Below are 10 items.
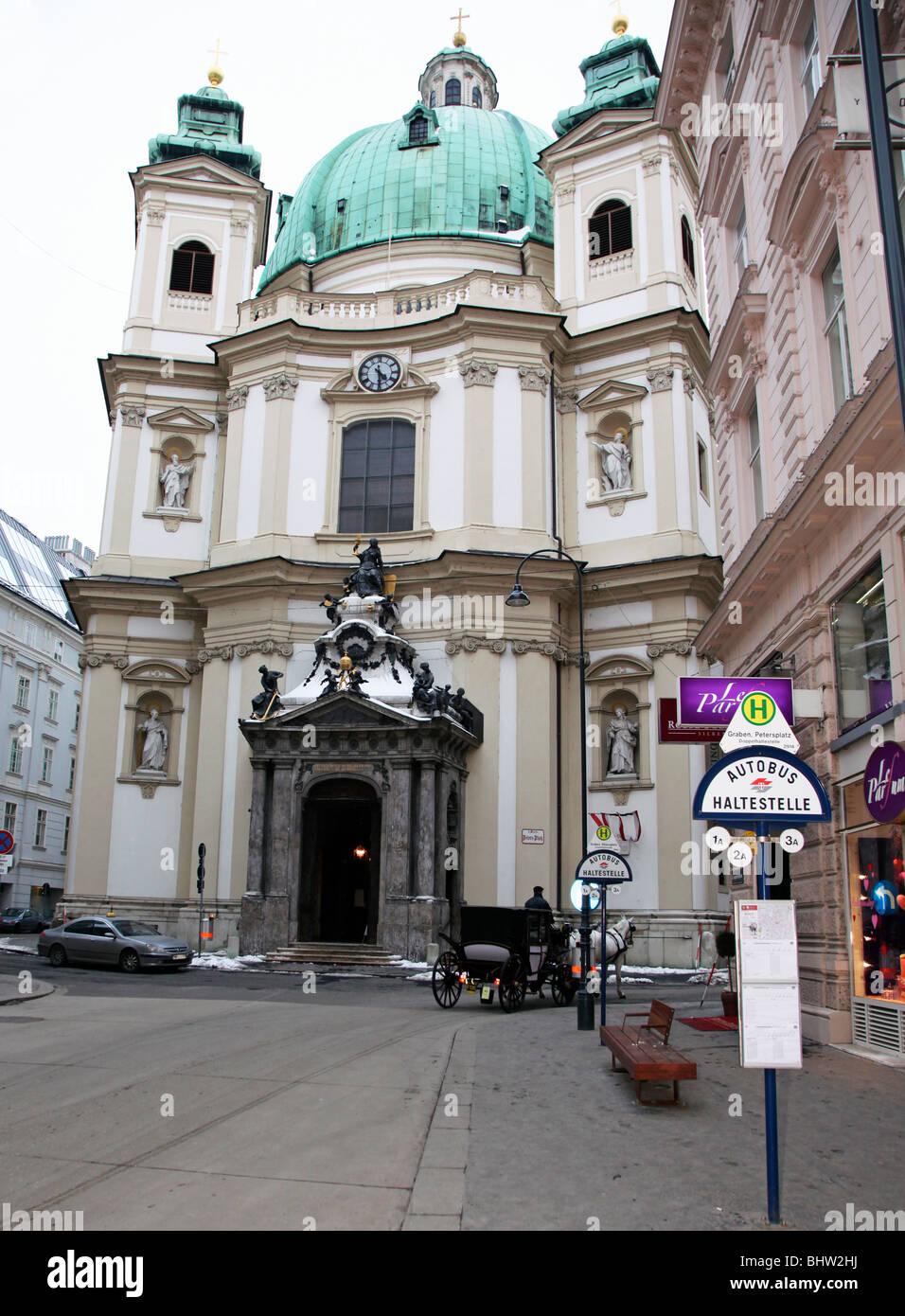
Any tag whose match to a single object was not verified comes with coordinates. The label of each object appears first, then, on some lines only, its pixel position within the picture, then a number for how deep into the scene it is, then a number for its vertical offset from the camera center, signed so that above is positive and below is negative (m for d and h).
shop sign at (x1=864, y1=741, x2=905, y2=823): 10.70 +1.09
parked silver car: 24.94 -1.59
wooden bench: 8.91 -1.45
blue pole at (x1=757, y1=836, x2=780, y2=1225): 5.86 -1.42
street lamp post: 14.91 -1.44
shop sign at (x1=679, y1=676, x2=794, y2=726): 13.88 +2.39
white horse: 20.12 -1.04
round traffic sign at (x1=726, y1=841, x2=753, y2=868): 7.31 +0.23
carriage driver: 21.39 -0.36
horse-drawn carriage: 17.41 -1.26
